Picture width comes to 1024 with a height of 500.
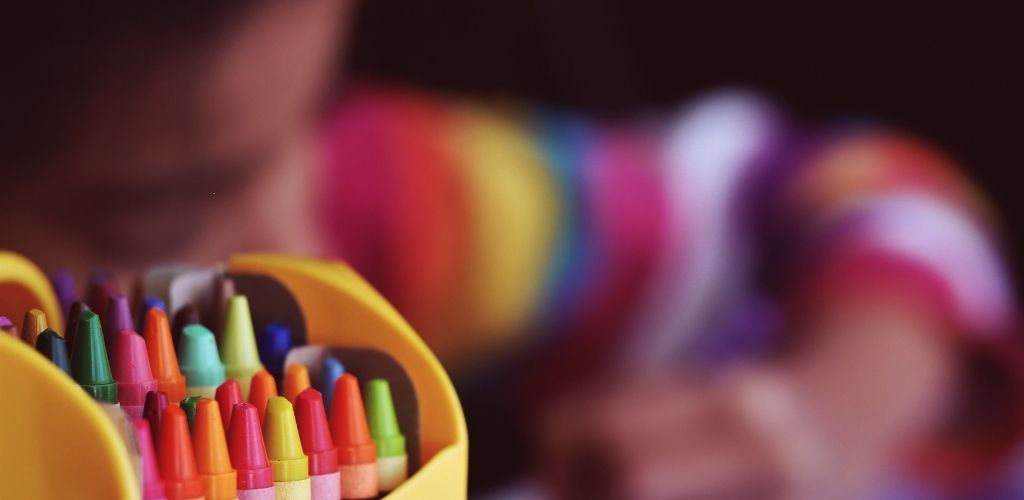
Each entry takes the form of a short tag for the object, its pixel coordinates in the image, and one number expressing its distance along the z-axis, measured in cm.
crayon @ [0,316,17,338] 55
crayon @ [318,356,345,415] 57
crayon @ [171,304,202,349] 58
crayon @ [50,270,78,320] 60
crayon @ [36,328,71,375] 54
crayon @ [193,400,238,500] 53
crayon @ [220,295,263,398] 57
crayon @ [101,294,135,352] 57
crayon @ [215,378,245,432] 55
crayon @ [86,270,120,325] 59
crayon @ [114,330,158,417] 55
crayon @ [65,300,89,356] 56
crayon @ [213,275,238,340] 59
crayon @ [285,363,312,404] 56
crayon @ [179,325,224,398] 57
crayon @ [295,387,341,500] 54
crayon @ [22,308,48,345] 56
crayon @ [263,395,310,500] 54
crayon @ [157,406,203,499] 53
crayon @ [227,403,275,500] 53
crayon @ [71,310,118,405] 54
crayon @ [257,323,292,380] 58
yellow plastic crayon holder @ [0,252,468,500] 52
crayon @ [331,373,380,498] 55
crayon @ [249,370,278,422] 55
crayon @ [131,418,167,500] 52
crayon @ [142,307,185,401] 56
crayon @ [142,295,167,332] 58
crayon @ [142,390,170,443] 54
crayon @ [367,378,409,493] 56
